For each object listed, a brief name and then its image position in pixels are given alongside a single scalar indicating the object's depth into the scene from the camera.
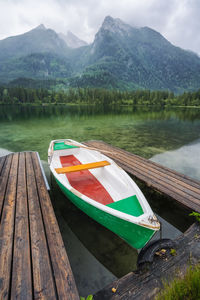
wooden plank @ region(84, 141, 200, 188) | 4.85
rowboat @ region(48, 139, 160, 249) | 2.61
